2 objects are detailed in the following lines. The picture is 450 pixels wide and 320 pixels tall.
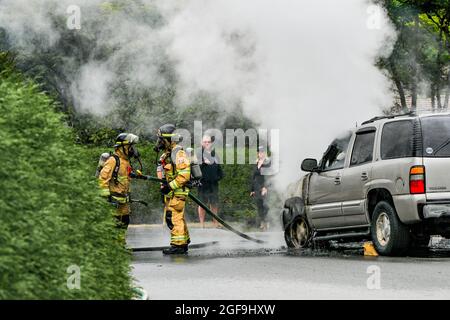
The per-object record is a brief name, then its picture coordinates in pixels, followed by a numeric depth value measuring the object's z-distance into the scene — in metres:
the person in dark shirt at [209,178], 26.67
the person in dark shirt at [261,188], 24.89
